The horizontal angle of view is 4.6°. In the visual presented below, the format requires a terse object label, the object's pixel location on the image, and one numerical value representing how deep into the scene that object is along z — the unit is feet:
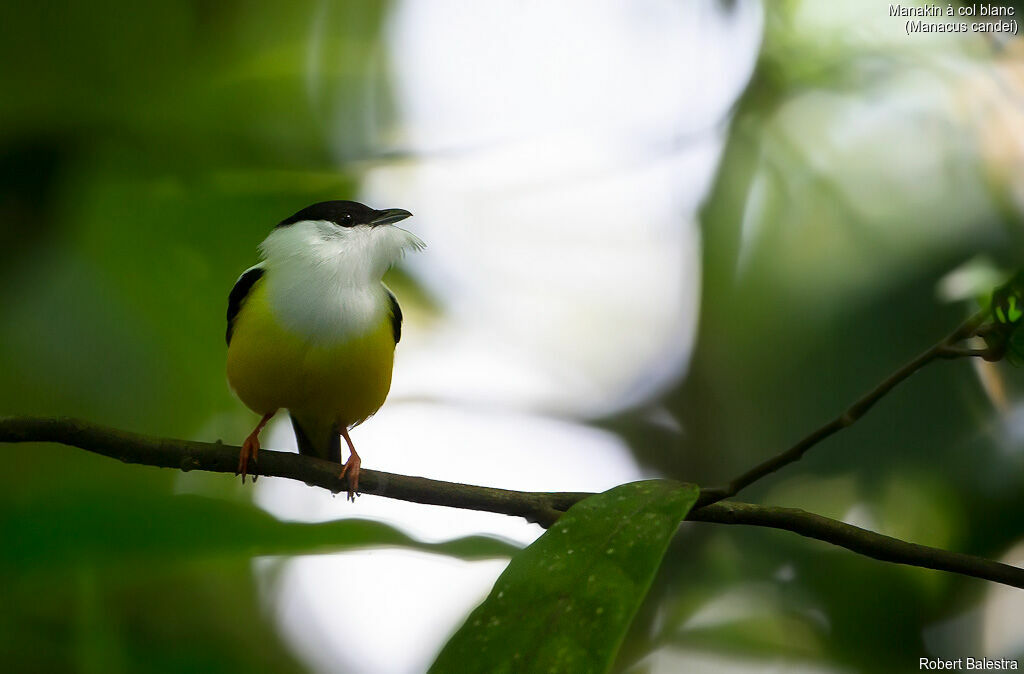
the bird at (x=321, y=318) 11.41
